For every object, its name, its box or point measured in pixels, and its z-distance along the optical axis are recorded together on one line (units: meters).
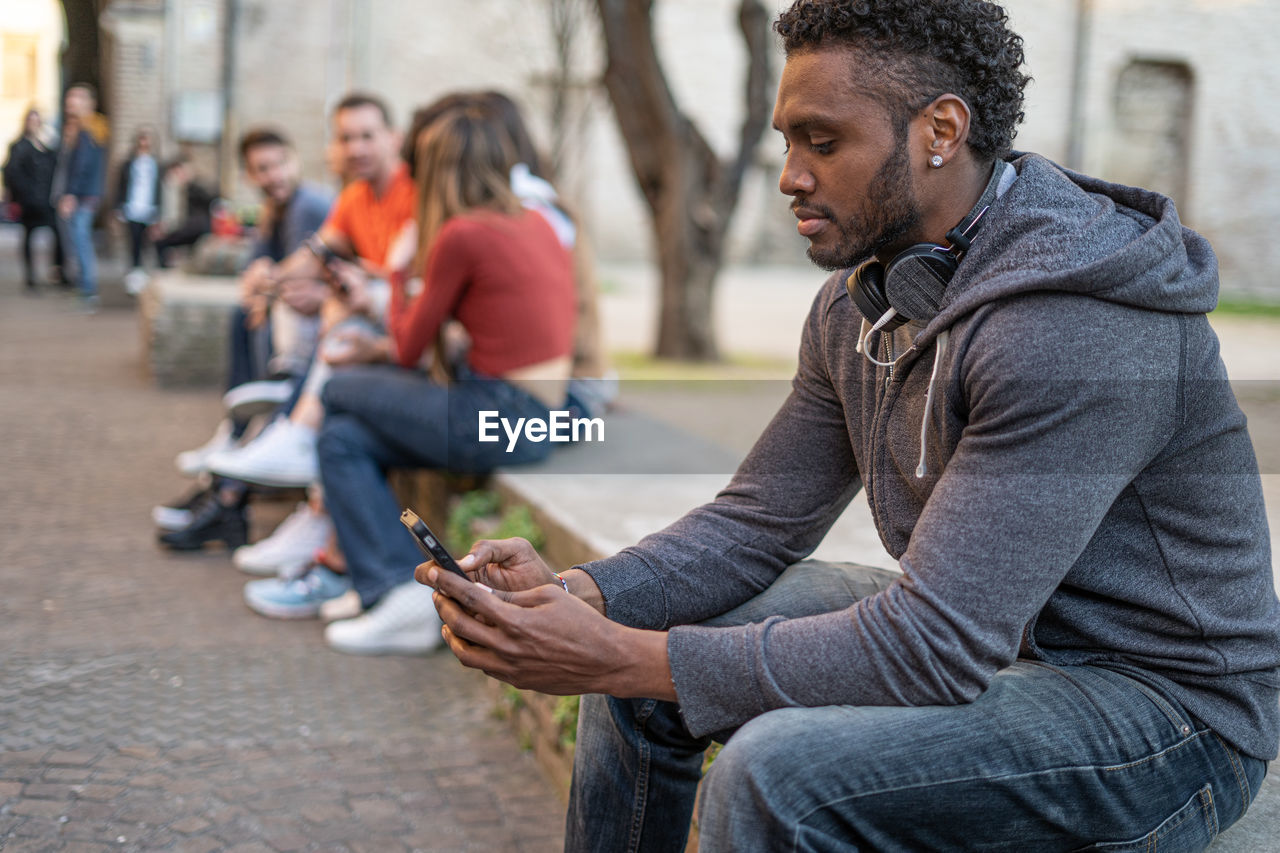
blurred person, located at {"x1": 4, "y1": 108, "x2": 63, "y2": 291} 13.55
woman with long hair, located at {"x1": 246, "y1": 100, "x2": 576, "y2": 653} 3.81
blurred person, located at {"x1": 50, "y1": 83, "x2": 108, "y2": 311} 13.14
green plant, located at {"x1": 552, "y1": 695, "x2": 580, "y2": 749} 2.80
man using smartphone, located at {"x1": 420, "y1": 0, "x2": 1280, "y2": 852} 1.50
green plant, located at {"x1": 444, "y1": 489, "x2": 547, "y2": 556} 3.88
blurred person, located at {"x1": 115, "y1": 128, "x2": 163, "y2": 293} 14.20
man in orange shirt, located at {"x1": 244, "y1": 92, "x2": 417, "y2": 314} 4.98
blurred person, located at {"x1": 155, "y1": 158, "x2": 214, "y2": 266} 13.23
